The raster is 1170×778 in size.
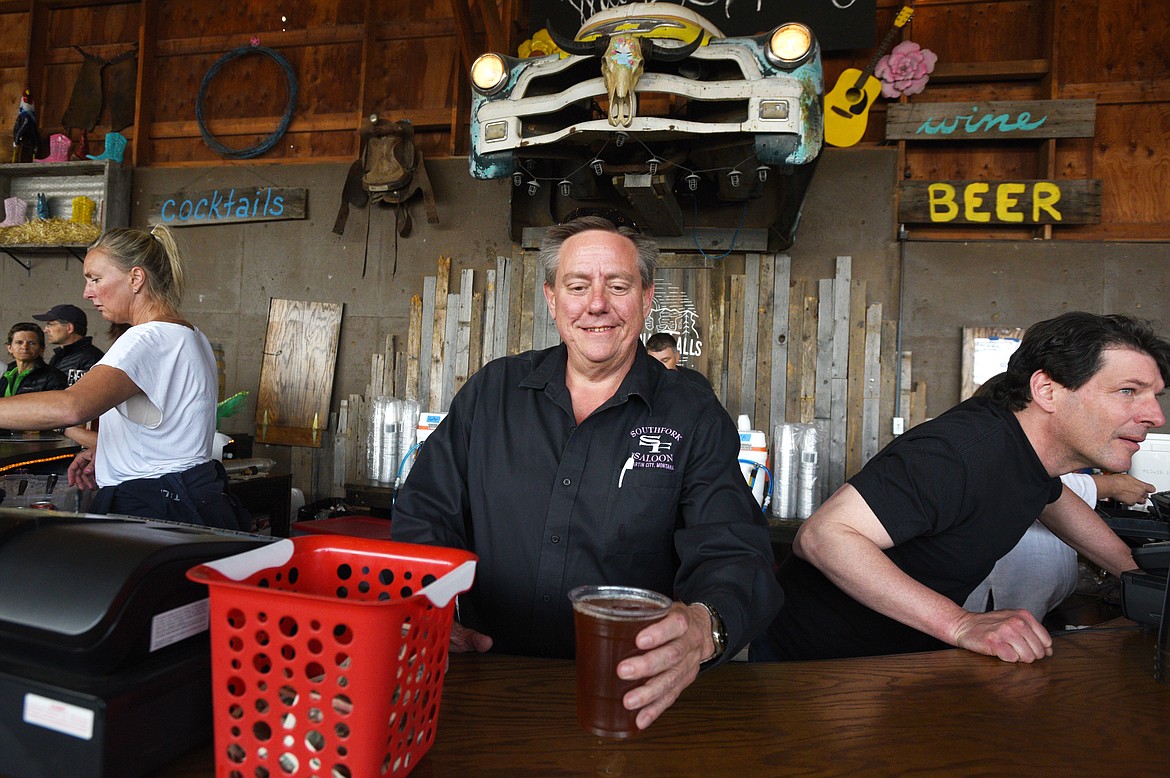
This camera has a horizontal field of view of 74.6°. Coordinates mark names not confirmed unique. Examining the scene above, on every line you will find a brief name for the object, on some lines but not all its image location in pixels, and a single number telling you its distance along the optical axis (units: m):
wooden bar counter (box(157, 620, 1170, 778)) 0.88
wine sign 4.61
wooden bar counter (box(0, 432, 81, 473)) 2.96
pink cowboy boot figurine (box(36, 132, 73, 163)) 6.15
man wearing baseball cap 4.73
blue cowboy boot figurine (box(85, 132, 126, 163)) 6.07
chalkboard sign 4.83
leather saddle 5.39
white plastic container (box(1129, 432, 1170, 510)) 3.99
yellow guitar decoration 4.83
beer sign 4.55
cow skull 3.13
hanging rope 5.97
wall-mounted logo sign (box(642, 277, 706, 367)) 5.06
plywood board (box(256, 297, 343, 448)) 5.75
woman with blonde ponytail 2.20
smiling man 1.50
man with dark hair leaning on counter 1.63
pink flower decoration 4.75
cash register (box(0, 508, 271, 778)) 0.73
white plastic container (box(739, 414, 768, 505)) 3.47
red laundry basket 0.69
